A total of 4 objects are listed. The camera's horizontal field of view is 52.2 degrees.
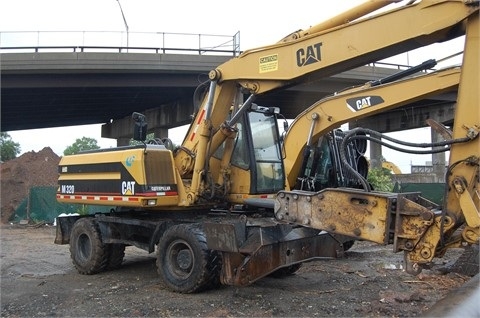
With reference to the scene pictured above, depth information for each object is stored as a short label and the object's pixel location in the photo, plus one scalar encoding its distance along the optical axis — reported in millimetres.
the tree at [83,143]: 96938
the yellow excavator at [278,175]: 4957
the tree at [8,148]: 74938
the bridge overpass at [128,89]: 21609
